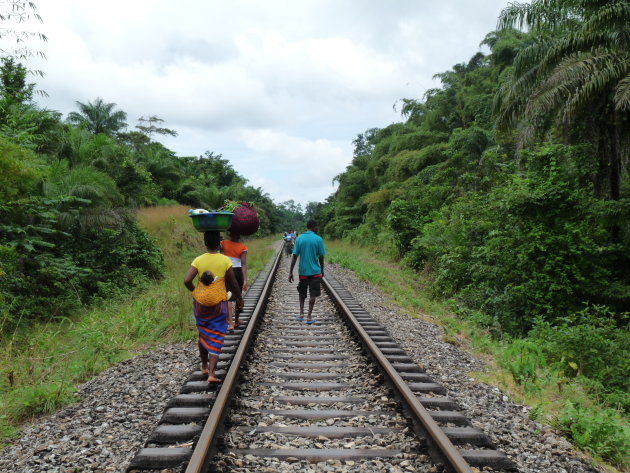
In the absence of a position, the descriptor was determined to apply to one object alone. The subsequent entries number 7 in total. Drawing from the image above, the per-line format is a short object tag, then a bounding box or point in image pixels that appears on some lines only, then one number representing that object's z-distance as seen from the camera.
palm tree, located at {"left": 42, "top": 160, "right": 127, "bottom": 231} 10.40
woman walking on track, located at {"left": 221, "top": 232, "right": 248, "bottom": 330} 6.39
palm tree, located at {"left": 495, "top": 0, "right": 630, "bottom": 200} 9.79
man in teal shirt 7.68
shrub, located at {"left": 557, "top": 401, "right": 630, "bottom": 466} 3.56
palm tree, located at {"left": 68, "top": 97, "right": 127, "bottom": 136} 34.81
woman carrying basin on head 4.32
